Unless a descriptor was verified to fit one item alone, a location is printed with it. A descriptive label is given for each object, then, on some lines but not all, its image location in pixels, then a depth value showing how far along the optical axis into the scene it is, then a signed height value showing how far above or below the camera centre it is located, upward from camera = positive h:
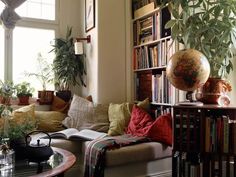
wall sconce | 3.94 +0.59
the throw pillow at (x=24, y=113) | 3.27 -0.31
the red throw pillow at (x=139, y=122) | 3.02 -0.40
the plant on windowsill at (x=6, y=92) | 3.51 -0.06
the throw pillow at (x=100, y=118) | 3.44 -0.40
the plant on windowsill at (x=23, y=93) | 3.82 -0.08
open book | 3.02 -0.53
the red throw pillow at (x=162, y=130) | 2.82 -0.44
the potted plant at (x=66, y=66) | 4.02 +0.32
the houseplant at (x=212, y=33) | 2.44 +0.49
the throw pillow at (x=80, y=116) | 3.53 -0.37
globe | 2.25 +0.15
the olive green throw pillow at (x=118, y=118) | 3.21 -0.37
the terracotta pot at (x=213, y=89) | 2.44 -0.02
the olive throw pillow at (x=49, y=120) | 3.46 -0.42
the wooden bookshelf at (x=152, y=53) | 3.23 +0.42
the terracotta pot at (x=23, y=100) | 3.82 -0.18
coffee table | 1.49 -0.46
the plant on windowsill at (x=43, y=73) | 4.13 +0.21
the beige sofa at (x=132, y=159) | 2.61 -0.72
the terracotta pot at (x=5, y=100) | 3.60 -0.16
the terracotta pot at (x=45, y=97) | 3.98 -0.14
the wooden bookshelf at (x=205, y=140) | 2.19 -0.43
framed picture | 3.87 +1.05
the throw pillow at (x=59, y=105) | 3.92 -0.25
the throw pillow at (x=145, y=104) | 3.41 -0.21
